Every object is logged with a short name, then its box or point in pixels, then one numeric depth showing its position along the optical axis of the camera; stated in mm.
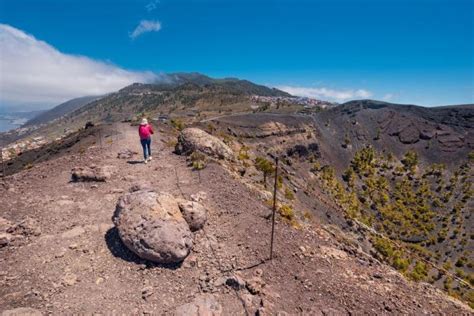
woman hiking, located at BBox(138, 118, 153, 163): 14648
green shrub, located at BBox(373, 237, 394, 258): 24734
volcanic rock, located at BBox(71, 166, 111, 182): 12859
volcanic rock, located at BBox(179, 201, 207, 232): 9747
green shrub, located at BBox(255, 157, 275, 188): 19019
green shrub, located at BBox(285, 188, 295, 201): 22400
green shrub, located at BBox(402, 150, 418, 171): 55938
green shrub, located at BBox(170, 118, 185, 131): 27456
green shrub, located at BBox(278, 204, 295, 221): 11831
